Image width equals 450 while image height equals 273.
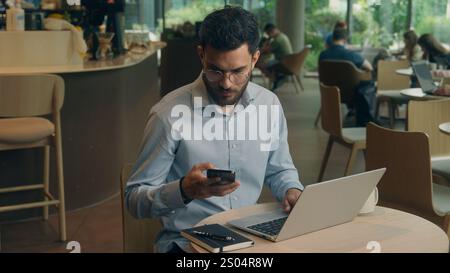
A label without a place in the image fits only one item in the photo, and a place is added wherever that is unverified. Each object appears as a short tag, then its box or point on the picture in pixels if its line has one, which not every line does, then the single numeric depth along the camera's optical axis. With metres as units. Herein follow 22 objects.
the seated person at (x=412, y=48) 9.07
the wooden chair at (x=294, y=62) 11.01
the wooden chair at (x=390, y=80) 7.03
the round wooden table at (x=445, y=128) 3.43
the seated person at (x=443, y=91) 5.05
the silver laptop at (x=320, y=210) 1.69
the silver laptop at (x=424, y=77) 5.36
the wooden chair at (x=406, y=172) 3.04
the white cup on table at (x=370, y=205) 2.05
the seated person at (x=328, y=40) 10.86
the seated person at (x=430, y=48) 8.36
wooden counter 4.50
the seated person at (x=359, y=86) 7.43
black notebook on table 1.72
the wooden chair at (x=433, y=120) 3.94
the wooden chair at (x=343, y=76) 7.50
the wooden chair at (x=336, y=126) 4.77
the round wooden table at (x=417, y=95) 5.09
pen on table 1.77
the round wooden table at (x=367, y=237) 1.76
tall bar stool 3.90
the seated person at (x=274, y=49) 11.47
